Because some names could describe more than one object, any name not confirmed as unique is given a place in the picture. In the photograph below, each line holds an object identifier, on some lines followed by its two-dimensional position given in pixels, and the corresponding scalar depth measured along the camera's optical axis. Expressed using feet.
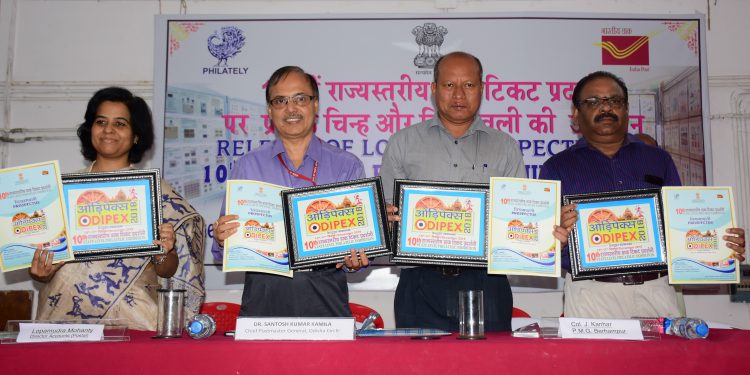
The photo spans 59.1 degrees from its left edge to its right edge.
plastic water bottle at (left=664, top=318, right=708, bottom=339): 8.09
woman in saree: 10.73
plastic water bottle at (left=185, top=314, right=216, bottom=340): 8.19
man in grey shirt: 10.95
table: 7.39
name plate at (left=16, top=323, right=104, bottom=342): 7.88
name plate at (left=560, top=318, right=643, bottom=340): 7.92
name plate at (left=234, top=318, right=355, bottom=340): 7.79
